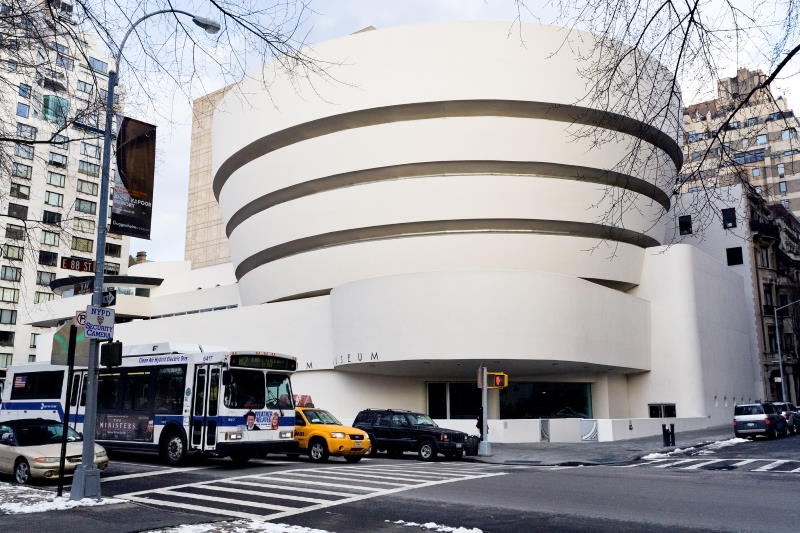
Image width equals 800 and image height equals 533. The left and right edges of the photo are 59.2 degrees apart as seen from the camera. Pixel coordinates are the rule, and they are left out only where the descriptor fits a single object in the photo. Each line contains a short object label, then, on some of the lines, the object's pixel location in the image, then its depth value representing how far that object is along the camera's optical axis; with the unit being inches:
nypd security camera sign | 545.3
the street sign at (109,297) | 553.3
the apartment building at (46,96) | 371.9
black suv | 946.1
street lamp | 508.1
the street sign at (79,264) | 544.7
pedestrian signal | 1058.1
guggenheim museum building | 1417.3
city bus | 751.1
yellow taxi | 848.3
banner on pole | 541.3
